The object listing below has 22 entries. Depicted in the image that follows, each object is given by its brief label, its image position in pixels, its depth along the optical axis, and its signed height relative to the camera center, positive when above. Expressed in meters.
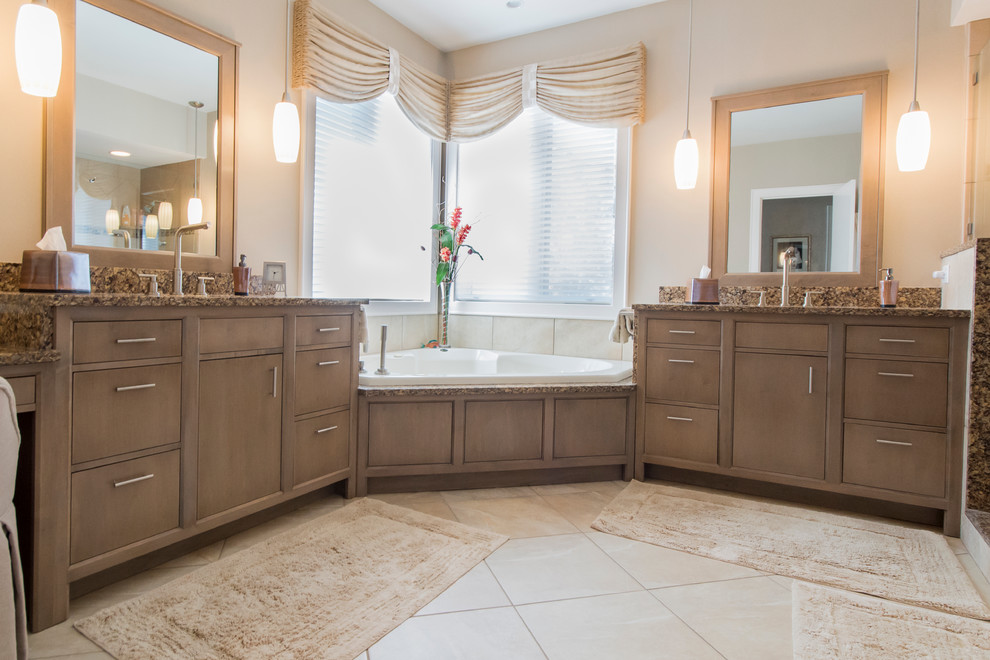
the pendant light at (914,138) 2.59 +0.86
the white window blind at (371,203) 3.22 +0.69
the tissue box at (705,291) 3.07 +0.18
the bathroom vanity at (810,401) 2.37 -0.32
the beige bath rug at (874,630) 1.54 -0.83
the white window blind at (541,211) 3.67 +0.73
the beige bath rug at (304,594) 1.52 -0.84
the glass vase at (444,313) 3.84 +0.04
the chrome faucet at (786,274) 2.94 +0.27
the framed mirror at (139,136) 2.10 +0.69
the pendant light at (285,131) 2.63 +0.83
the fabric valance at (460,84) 2.98 +1.41
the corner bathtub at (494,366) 2.87 -0.26
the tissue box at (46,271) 1.85 +0.12
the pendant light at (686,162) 3.14 +0.88
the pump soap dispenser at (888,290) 2.69 +0.19
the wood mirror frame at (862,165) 2.88 +0.84
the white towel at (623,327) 3.13 -0.01
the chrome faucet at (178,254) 2.30 +0.23
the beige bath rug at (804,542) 1.90 -0.81
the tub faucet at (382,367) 2.93 -0.24
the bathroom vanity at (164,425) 1.57 -0.36
